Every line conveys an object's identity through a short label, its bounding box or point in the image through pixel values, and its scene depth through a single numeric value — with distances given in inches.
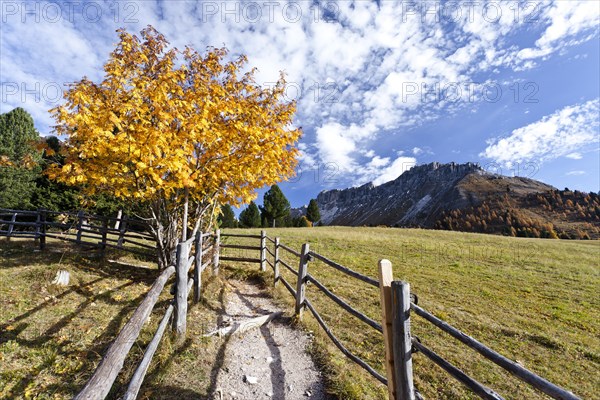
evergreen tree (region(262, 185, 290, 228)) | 2218.3
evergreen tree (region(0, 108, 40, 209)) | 1102.4
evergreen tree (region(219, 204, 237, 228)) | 2181.1
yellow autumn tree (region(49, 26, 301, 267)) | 240.4
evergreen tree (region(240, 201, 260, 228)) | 2330.2
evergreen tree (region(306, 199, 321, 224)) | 2822.3
